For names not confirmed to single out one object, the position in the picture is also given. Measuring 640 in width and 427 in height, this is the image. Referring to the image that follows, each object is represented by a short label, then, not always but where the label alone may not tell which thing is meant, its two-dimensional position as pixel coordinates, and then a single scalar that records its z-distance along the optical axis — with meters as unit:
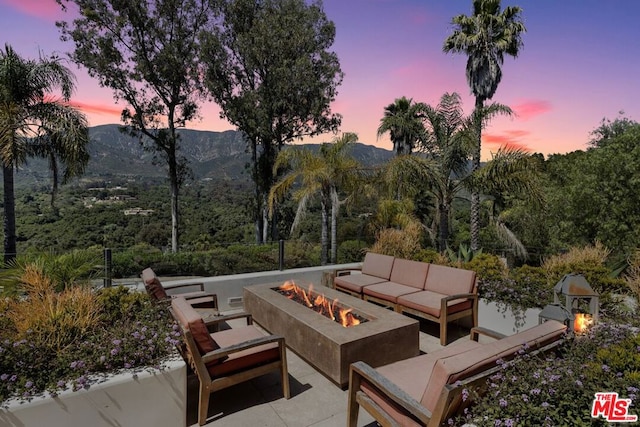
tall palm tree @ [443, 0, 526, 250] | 13.47
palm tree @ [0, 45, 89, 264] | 7.98
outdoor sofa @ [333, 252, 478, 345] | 4.30
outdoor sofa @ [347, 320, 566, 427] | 1.80
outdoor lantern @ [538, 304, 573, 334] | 2.64
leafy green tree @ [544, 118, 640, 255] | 11.75
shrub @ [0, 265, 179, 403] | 2.26
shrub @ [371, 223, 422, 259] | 7.00
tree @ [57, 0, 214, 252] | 13.77
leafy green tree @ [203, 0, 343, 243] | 14.93
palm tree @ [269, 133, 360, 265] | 8.74
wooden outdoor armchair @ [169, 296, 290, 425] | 2.63
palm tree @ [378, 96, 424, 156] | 19.59
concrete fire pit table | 3.07
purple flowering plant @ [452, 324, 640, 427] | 1.63
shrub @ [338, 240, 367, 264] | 8.23
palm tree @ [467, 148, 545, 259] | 7.35
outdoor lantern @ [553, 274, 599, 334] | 3.07
